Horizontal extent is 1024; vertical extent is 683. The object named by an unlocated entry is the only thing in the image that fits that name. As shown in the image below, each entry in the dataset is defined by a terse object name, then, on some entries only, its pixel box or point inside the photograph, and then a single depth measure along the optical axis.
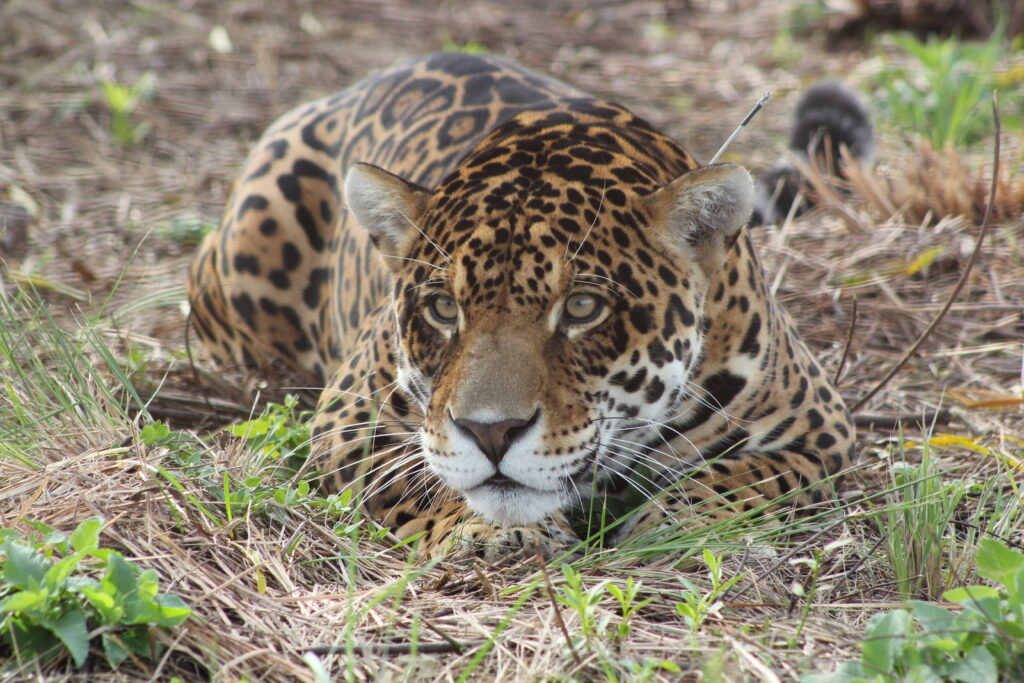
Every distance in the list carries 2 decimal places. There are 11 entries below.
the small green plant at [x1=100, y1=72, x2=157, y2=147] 19.48
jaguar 7.94
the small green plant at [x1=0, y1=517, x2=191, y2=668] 5.98
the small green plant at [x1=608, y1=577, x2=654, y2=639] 6.71
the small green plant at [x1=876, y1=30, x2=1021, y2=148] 17.20
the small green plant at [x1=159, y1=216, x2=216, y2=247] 16.62
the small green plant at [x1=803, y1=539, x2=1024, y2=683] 5.98
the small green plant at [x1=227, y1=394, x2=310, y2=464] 9.15
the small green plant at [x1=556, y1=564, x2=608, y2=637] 6.58
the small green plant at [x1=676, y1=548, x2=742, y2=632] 6.77
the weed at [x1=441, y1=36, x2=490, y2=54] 22.79
